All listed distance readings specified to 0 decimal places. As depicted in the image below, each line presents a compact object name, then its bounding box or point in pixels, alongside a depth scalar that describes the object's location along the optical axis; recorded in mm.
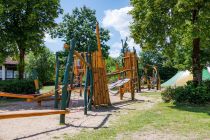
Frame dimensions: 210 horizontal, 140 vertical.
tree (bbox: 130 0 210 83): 7526
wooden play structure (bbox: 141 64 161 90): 14858
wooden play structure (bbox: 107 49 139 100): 9513
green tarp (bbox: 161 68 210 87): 17002
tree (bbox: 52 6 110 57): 26724
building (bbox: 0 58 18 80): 23097
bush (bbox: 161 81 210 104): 7813
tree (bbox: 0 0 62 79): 11269
